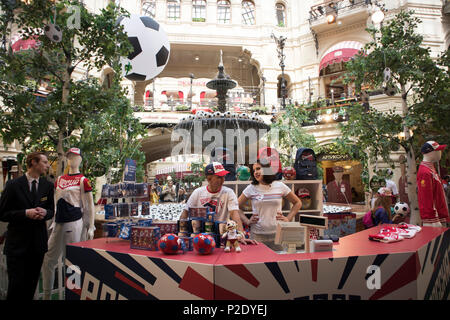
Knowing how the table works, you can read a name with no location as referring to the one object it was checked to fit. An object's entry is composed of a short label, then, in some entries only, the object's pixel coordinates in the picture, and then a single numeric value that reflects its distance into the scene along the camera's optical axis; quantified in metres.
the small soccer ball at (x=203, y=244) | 2.01
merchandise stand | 1.76
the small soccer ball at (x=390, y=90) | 6.69
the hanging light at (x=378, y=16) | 8.55
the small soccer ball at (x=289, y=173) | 5.09
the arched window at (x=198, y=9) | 20.97
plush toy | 2.14
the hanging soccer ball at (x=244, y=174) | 5.40
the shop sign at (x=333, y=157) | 17.81
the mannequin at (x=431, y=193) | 3.46
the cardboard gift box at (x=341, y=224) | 5.28
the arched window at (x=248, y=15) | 21.56
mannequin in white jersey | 3.33
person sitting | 4.07
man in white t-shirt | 2.86
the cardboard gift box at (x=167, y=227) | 2.47
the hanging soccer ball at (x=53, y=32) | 3.70
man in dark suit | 2.85
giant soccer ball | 5.01
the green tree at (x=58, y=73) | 3.87
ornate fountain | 6.58
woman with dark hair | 3.22
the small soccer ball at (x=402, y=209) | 4.10
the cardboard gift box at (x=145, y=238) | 2.19
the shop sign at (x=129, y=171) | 3.30
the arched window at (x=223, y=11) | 21.23
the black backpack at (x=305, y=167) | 5.25
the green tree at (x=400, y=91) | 6.46
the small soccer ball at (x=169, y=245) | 2.02
